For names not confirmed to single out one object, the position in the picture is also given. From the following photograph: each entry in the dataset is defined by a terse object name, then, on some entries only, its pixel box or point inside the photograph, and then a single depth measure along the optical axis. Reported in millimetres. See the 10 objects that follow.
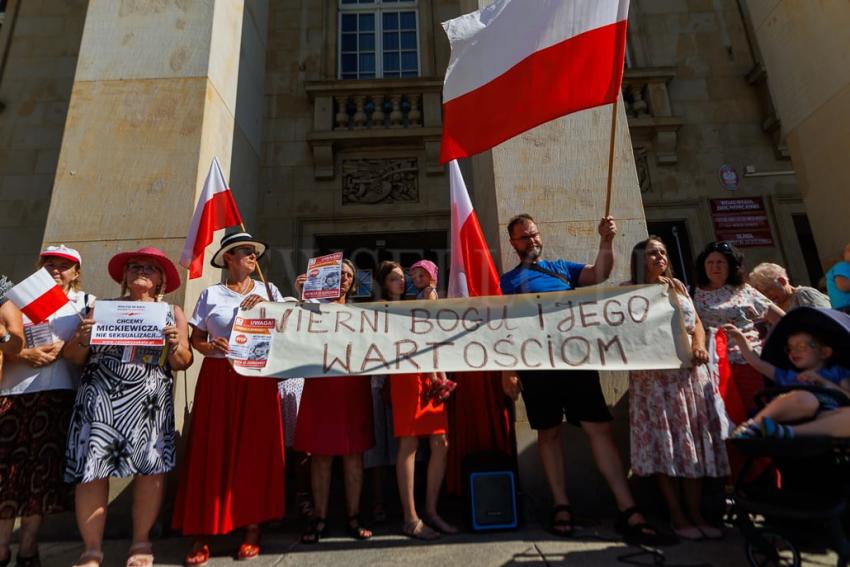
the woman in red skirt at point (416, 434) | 3113
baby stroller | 2178
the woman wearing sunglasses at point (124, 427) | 2752
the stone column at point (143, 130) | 4242
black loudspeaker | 3115
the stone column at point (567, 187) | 4285
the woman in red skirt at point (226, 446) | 2953
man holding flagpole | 3029
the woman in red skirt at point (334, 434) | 3168
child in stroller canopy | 2338
